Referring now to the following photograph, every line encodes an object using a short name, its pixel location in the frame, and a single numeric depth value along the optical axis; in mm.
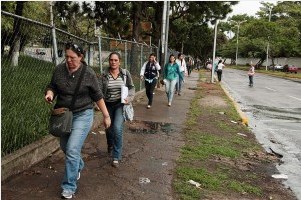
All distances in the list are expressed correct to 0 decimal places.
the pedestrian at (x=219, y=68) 22786
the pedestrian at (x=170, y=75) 9816
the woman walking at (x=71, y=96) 3433
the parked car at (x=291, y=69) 44123
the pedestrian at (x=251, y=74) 20020
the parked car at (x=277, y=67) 48983
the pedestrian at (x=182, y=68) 13109
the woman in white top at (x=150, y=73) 8931
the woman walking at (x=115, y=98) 4483
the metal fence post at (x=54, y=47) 4963
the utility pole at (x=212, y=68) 19879
